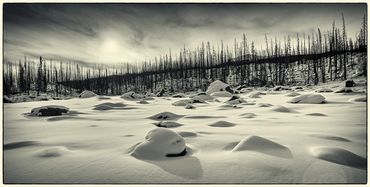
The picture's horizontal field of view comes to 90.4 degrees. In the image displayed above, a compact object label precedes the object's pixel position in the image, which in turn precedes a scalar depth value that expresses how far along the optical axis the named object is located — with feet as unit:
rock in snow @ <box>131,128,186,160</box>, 7.02
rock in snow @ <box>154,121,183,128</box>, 13.67
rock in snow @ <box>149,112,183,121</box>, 17.11
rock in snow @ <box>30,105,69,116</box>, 17.99
